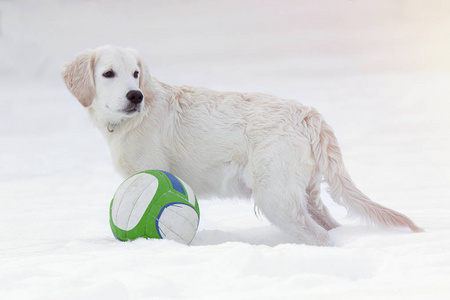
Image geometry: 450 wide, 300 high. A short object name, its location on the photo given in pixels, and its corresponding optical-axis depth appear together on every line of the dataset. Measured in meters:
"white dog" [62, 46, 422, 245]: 8.45
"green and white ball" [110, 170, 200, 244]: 7.73
